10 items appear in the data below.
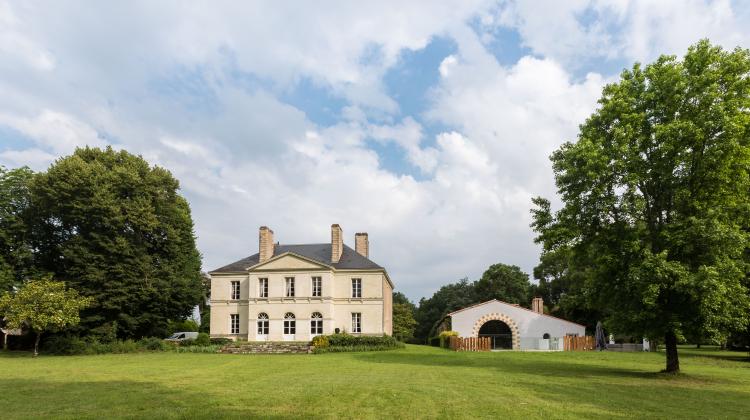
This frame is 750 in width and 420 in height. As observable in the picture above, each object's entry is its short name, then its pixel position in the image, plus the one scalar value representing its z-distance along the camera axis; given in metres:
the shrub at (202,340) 35.81
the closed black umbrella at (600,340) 37.75
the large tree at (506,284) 68.06
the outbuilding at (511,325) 38.81
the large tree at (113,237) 33.75
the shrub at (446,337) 39.70
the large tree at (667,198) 16.59
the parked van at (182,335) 46.22
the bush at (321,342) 33.44
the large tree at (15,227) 34.16
